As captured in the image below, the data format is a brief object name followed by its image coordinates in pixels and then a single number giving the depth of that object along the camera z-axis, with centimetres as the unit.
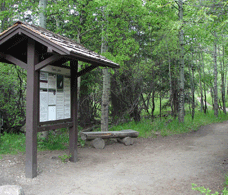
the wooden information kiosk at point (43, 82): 485
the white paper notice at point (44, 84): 538
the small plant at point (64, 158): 622
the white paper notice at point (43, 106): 535
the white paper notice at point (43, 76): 542
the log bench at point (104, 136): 852
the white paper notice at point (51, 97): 563
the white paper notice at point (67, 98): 617
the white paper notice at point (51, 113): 557
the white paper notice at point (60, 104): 587
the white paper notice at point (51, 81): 566
